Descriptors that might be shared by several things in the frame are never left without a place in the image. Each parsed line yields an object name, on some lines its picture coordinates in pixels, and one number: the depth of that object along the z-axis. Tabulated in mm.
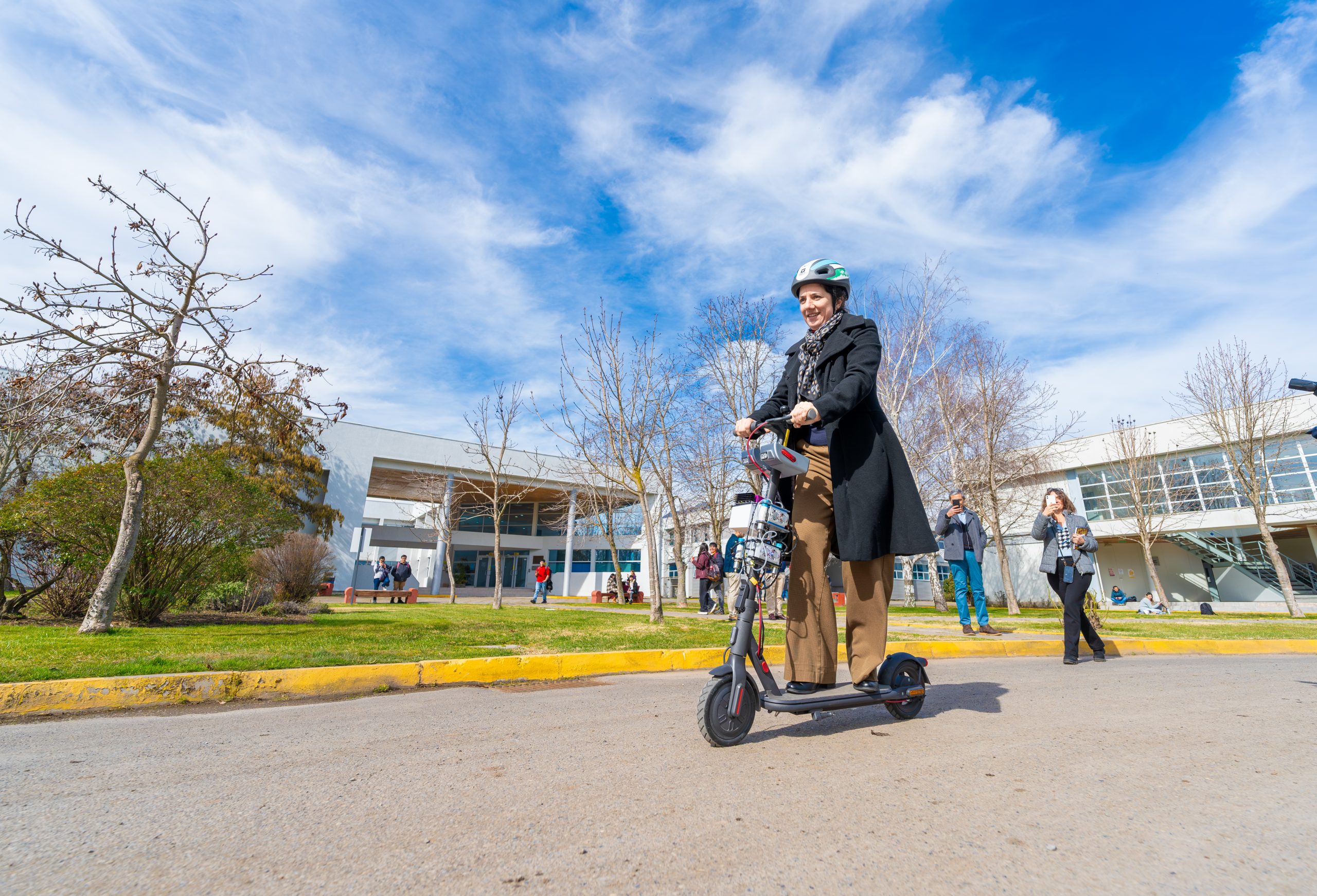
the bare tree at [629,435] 16297
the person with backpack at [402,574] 26422
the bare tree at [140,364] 8039
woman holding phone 6309
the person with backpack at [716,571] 17364
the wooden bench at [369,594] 21844
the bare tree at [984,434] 21297
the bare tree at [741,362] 17906
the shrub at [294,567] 14750
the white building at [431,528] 34438
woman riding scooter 2982
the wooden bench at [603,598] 34906
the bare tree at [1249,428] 20984
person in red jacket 25734
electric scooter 2691
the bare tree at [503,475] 19625
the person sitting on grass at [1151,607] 22958
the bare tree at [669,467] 17047
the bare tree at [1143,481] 26141
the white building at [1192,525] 27219
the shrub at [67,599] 9594
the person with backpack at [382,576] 33125
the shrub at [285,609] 12750
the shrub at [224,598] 11789
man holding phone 9469
